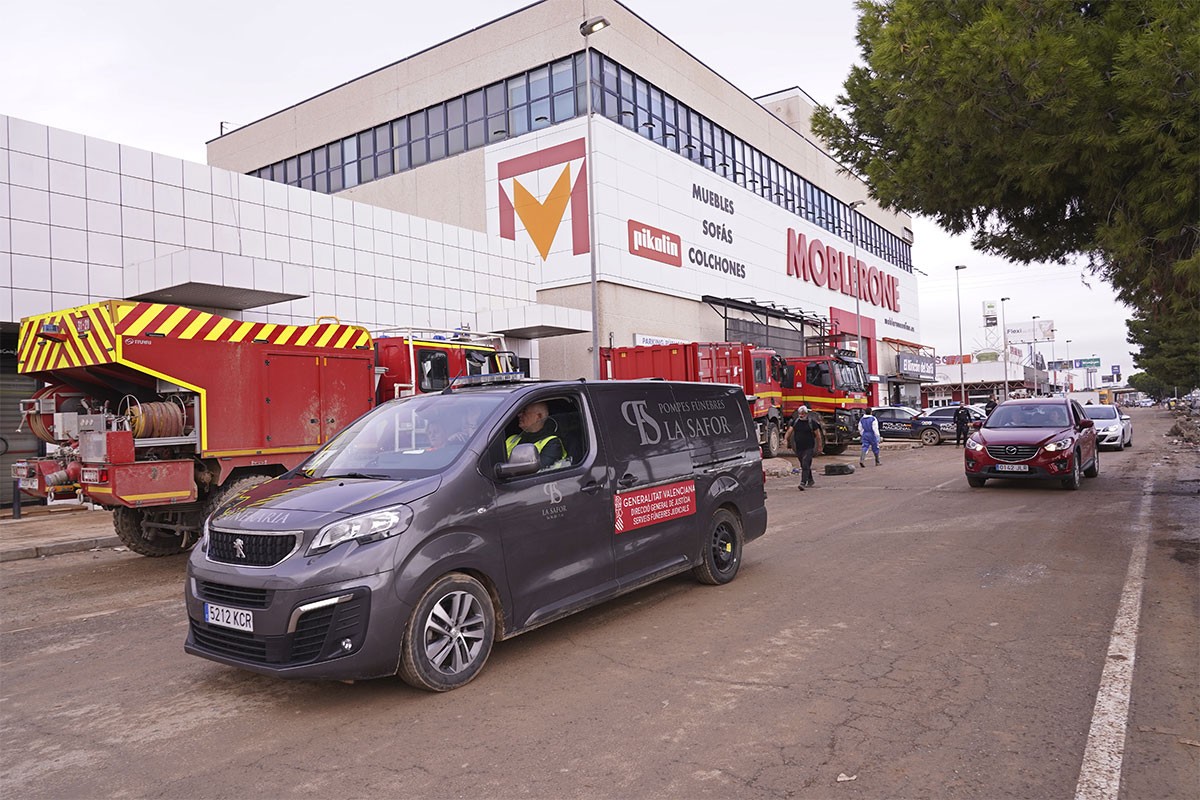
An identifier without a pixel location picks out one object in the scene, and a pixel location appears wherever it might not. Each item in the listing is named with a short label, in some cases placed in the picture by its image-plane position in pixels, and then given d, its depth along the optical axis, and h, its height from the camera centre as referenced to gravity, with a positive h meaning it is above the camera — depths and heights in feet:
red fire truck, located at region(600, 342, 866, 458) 69.72 +3.05
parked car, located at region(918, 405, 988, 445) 100.42 -2.21
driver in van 17.75 -0.53
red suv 43.86 -2.59
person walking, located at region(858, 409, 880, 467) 69.26 -2.79
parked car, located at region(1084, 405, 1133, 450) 78.48 -3.00
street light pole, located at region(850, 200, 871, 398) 167.75 +36.34
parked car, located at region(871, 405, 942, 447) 101.65 -2.96
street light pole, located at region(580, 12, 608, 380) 61.57 +19.14
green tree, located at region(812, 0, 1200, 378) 23.61 +9.66
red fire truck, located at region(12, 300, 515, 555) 27.43 +0.60
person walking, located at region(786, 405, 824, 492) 54.65 -2.51
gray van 13.87 -2.42
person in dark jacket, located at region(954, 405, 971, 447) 91.66 -2.44
